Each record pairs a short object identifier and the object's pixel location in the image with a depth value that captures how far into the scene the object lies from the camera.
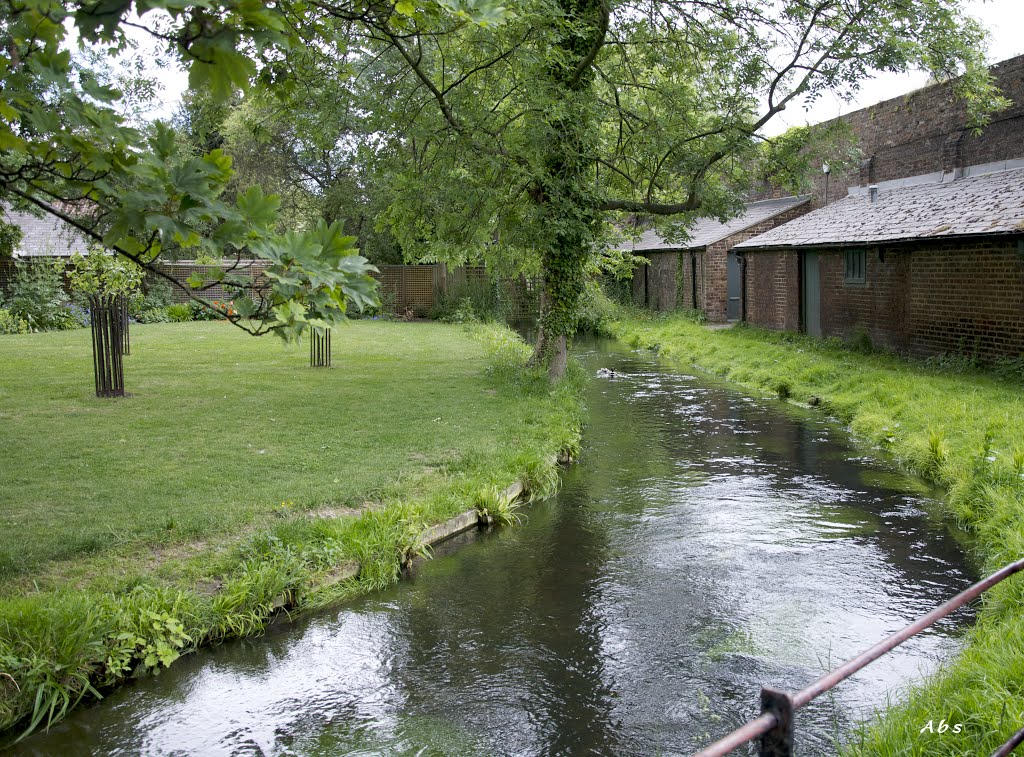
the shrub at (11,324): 23.55
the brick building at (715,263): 27.72
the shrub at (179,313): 29.28
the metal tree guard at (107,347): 12.76
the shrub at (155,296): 28.55
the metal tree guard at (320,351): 17.05
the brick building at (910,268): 14.41
